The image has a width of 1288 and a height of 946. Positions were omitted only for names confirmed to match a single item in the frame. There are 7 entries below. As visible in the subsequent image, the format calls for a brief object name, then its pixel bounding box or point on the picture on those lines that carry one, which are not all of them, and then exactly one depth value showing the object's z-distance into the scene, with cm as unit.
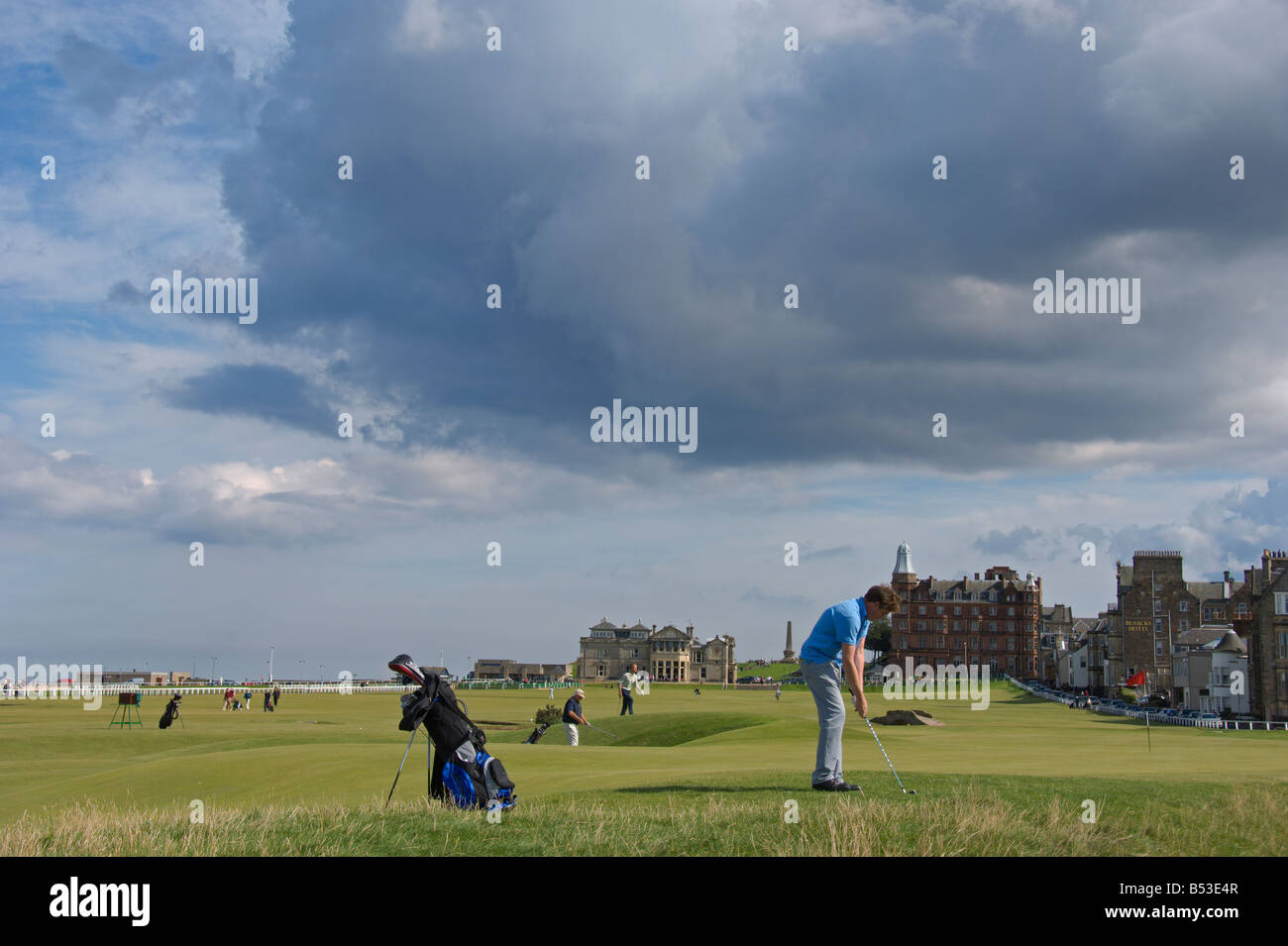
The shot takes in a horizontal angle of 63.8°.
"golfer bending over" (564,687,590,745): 3182
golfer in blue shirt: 1351
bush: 4245
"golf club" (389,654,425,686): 1438
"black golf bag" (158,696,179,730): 5338
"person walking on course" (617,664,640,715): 5646
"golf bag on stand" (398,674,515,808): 1404
